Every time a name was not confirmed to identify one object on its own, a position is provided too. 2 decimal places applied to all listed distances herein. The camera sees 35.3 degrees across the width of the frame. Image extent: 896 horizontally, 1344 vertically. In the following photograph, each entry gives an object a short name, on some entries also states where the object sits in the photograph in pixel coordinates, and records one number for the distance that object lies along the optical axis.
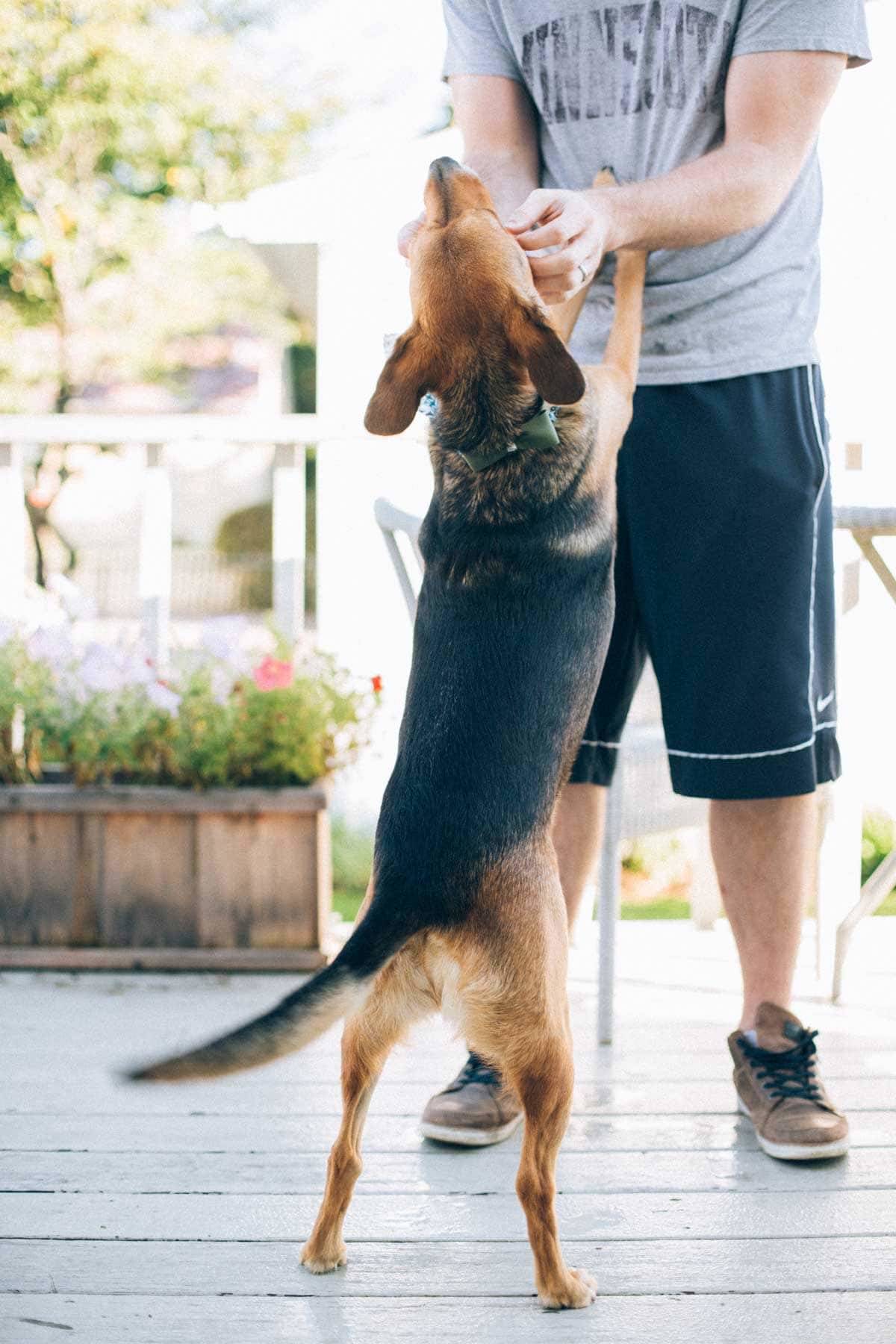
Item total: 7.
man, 2.43
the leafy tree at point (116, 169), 12.80
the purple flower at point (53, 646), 3.96
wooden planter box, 3.72
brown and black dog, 1.84
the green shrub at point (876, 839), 5.97
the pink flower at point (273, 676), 3.80
